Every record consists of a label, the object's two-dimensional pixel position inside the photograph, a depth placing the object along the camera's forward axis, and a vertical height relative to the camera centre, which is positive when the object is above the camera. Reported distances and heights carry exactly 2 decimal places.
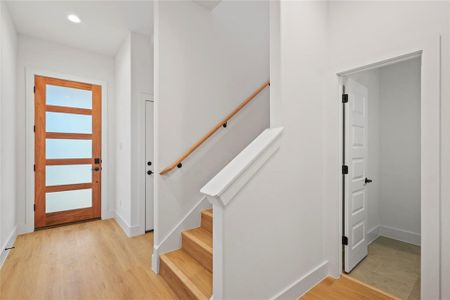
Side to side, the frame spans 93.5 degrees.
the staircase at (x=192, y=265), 1.74 -1.11
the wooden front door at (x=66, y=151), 3.36 -0.04
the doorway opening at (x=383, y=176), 2.21 -0.34
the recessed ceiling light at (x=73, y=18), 2.80 +1.76
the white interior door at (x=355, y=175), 2.20 -0.27
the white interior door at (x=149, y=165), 3.29 -0.25
